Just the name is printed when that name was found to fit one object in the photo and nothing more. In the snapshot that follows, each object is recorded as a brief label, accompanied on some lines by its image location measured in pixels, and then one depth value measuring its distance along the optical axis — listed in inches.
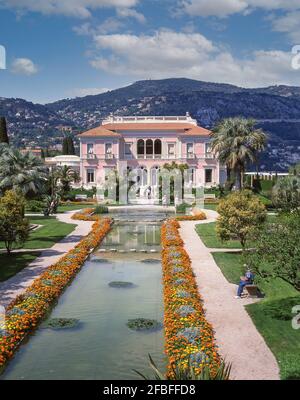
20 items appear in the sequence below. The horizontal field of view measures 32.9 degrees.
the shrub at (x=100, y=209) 1827.0
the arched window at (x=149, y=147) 2952.8
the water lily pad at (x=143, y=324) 563.2
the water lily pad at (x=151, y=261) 937.5
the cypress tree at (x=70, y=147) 3696.4
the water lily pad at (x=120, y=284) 751.1
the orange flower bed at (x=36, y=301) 501.4
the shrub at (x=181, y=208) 1862.7
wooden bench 680.4
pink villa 2778.1
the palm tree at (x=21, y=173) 1266.0
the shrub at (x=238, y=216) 941.8
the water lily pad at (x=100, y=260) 935.7
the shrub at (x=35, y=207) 1904.5
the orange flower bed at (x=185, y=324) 430.5
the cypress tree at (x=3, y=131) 2419.4
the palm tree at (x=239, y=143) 1860.2
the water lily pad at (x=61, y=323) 567.5
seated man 671.8
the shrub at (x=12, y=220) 921.5
